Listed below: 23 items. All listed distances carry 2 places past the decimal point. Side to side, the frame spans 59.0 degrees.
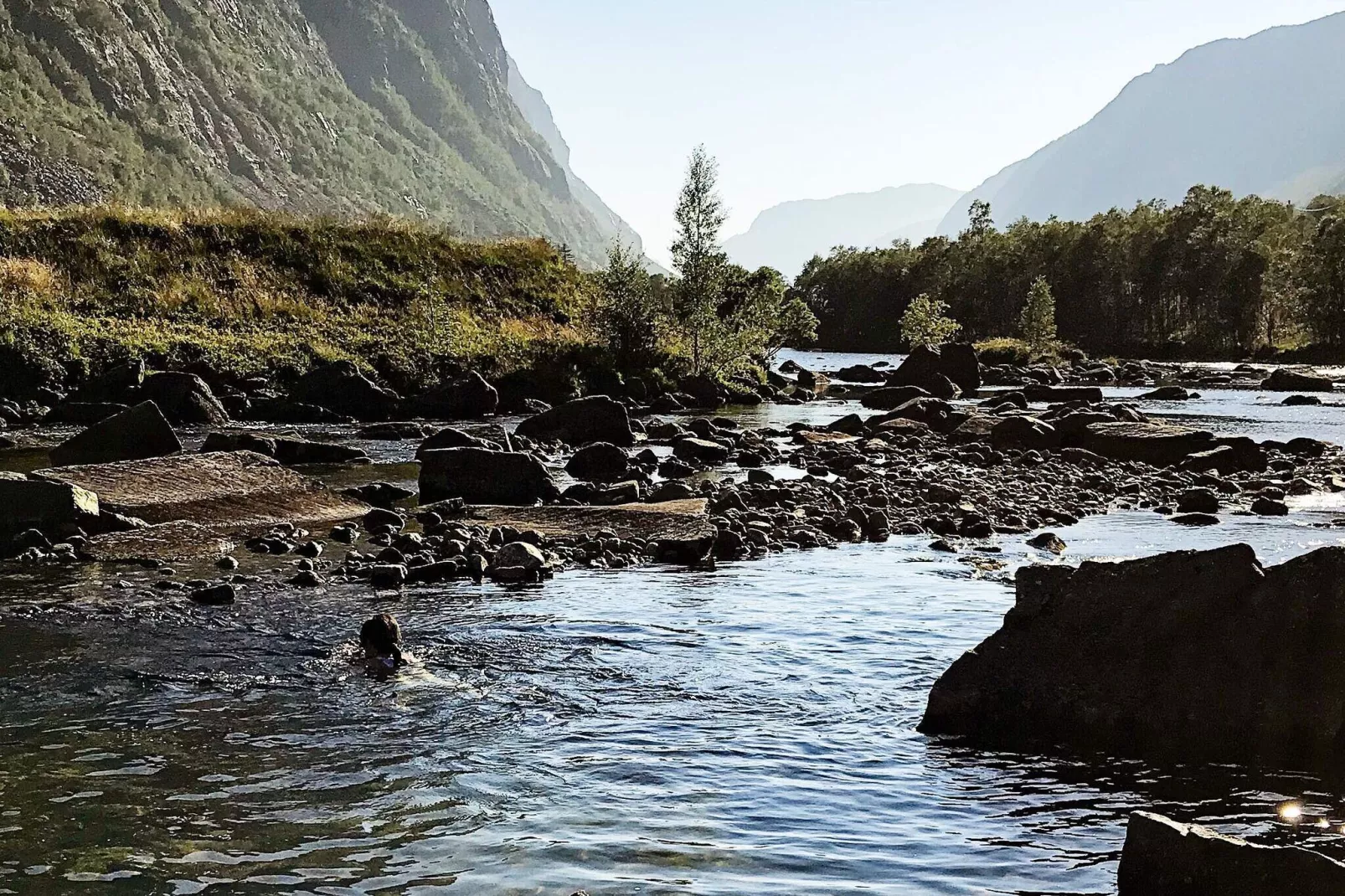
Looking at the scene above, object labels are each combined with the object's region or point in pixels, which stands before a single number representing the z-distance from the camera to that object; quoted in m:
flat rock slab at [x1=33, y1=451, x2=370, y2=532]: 18.73
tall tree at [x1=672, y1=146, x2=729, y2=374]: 56.34
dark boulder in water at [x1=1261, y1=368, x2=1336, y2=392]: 67.25
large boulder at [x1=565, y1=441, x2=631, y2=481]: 26.72
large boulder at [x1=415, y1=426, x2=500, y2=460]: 28.14
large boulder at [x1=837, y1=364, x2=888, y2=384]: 80.50
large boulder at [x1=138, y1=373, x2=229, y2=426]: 37.22
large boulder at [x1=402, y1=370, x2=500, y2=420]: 43.16
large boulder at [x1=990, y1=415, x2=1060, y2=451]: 32.28
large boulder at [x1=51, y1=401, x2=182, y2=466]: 24.12
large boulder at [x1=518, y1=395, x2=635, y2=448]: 35.38
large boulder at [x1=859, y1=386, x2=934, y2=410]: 54.62
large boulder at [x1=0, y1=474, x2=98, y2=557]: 16.67
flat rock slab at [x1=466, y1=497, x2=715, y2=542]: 18.59
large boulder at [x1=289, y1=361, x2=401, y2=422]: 41.09
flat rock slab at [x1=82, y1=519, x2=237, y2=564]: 16.11
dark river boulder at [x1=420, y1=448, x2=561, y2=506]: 22.34
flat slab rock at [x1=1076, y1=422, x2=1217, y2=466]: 29.59
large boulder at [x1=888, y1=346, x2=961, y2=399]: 63.09
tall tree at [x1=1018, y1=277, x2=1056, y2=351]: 114.06
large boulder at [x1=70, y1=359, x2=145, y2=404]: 37.94
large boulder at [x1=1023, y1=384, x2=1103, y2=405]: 55.66
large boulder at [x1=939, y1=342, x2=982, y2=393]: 66.68
